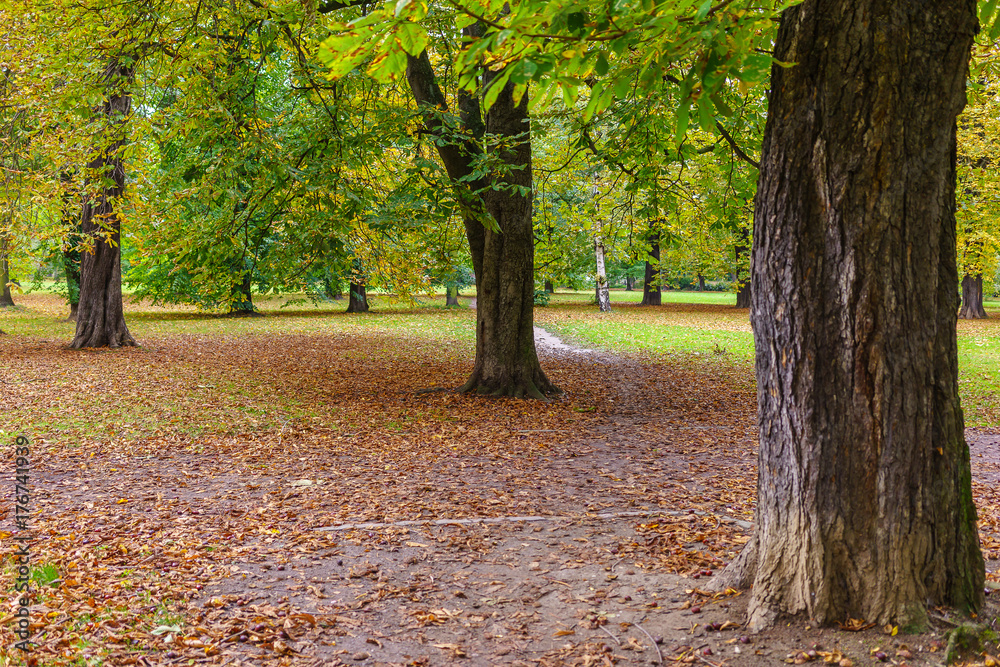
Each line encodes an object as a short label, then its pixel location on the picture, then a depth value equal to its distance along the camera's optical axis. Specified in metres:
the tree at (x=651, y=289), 36.66
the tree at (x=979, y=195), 15.41
